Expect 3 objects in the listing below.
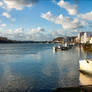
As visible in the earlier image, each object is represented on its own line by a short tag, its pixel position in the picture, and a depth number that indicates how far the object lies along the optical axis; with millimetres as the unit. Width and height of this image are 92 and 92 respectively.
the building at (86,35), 171438
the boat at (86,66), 19147
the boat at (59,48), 77488
